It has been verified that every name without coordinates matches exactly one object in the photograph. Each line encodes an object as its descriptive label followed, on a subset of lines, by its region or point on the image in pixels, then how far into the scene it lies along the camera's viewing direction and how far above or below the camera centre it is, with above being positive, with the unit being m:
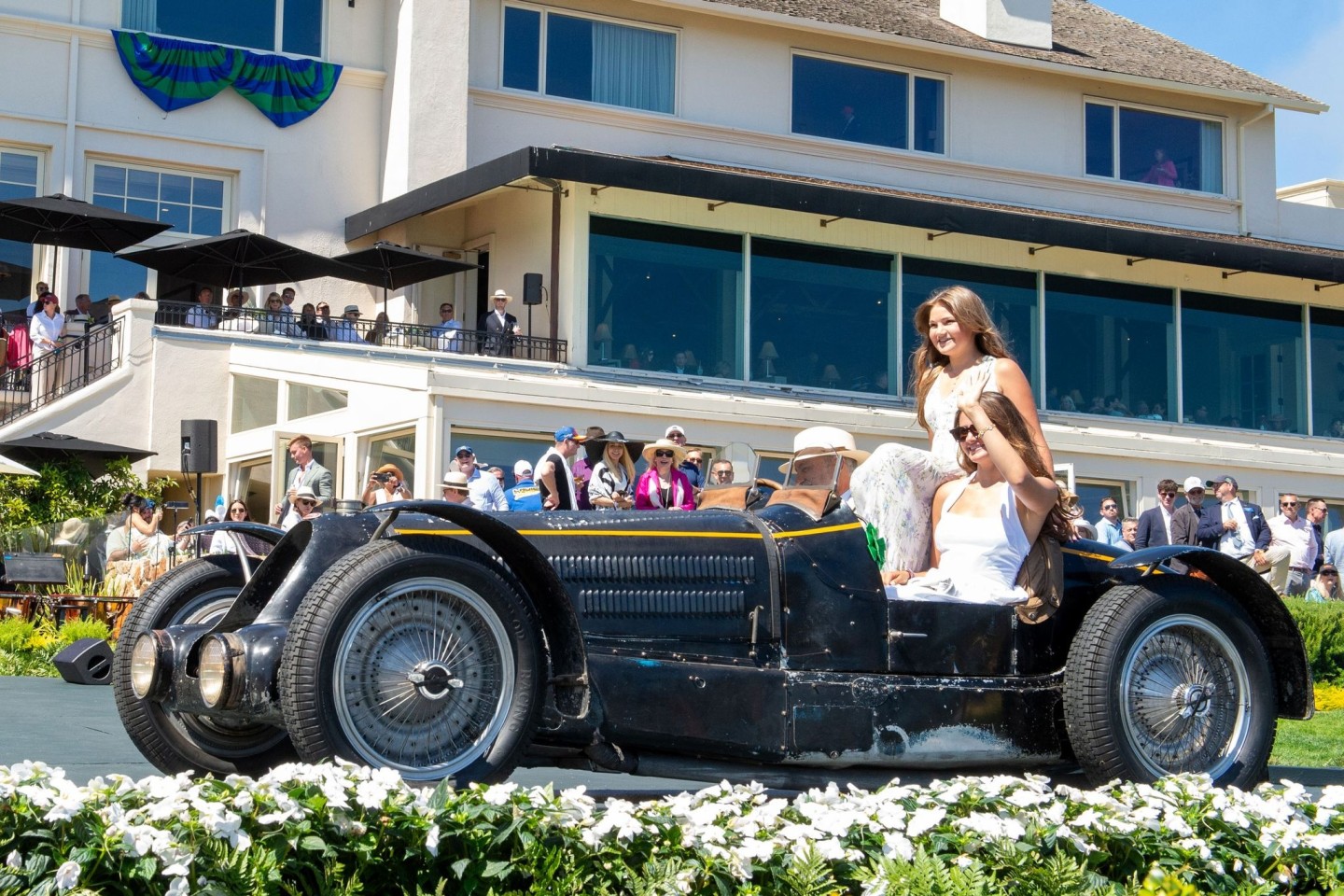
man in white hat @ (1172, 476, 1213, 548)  16.30 +0.43
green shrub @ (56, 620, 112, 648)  14.16 -0.76
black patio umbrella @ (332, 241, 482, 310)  22.30 +3.84
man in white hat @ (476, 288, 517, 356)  22.14 +2.99
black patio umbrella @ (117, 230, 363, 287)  20.89 +3.67
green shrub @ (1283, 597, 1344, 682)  13.89 -0.64
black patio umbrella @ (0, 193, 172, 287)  20.58 +4.06
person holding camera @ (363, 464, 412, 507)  13.97 +0.54
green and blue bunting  24.41 +7.09
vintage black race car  4.86 -0.35
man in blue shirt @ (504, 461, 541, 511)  12.05 +0.39
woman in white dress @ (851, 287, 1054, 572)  6.50 +0.53
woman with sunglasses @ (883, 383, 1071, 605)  6.18 +0.16
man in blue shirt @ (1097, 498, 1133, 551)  16.91 +0.33
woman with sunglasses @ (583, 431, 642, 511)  13.52 +0.63
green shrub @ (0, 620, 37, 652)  13.80 -0.78
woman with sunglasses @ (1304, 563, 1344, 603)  17.98 -0.26
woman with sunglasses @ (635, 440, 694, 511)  13.02 +0.54
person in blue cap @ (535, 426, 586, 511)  12.55 +0.52
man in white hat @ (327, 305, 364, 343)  21.94 +2.87
